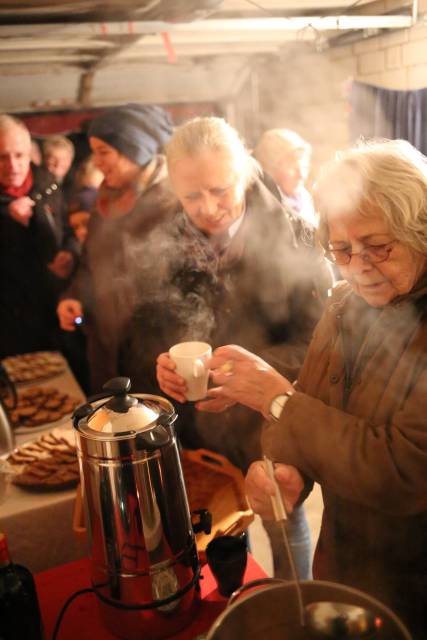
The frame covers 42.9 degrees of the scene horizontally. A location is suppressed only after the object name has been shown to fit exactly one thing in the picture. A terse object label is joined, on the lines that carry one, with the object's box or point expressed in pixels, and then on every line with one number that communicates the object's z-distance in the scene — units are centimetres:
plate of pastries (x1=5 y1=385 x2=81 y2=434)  197
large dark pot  73
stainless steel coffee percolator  96
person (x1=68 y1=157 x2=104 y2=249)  275
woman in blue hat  185
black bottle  91
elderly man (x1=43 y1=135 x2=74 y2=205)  281
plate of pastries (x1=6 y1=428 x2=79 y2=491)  157
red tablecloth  103
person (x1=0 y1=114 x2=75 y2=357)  272
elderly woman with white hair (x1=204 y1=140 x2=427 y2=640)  92
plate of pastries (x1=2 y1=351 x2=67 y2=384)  244
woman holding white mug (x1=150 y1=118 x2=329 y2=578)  133
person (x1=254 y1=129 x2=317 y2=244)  137
